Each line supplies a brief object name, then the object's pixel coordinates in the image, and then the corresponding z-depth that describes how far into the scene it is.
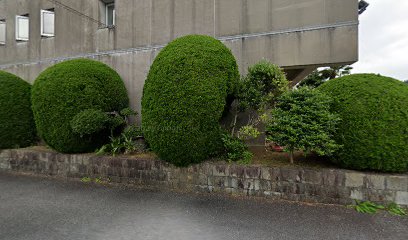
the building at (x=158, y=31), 5.76
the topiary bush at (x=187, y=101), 4.56
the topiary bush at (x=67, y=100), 5.85
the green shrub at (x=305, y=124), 3.99
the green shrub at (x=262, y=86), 4.95
